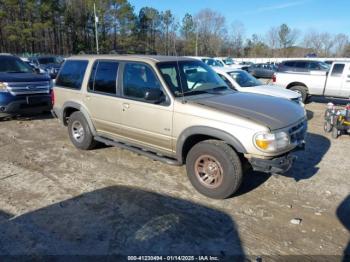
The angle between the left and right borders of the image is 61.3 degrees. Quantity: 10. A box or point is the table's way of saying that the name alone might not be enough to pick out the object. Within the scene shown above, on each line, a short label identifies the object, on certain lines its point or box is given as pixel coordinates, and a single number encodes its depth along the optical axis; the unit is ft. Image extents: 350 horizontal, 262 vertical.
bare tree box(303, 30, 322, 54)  303.27
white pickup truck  39.04
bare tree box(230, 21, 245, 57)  300.69
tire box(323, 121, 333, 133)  26.07
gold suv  12.64
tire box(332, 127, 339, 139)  24.48
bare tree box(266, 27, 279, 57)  308.19
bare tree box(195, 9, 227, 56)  276.21
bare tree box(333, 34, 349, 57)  280.31
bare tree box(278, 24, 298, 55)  305.53
